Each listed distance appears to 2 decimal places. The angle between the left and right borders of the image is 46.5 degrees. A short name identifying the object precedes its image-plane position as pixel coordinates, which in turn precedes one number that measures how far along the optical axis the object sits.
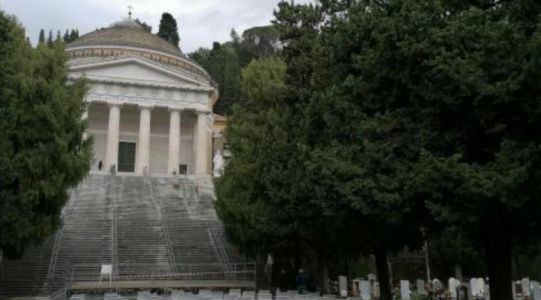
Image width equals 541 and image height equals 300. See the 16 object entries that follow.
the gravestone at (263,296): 13.64
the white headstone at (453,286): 21.03
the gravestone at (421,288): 22.31
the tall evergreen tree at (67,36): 79.12
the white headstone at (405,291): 20.95
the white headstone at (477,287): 20.33
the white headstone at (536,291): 18.58
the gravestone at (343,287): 22.19
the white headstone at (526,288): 21.40
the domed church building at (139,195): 22.06
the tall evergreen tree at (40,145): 16.12
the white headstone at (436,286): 19.91
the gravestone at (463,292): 19.77
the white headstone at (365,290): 19.92
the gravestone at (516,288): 23.89
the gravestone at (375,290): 22.36
